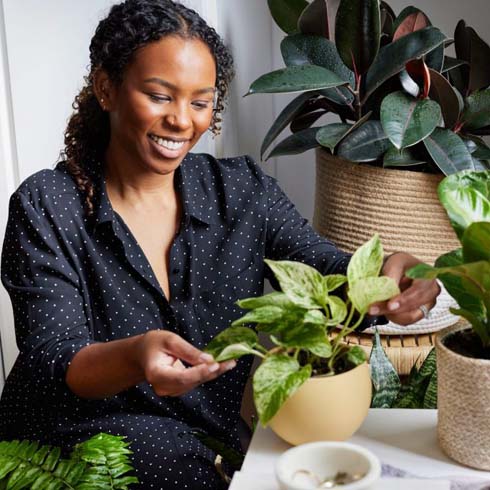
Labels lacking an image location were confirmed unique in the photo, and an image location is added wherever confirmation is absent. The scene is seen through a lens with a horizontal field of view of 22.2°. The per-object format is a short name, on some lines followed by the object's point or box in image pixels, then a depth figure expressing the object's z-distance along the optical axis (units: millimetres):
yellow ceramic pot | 1307
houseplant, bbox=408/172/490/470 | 1261
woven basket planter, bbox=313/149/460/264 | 2096
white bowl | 1202
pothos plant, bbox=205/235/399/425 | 1282
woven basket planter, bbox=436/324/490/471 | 1279
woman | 1704
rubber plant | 2026
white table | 1312
